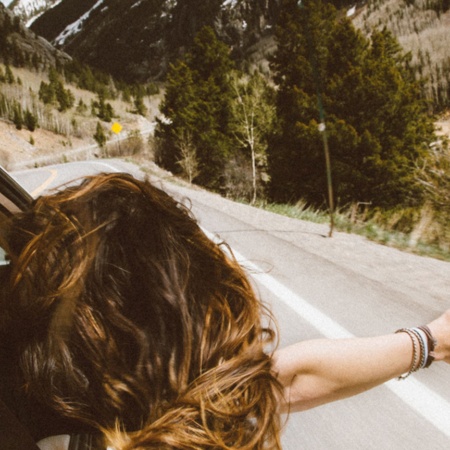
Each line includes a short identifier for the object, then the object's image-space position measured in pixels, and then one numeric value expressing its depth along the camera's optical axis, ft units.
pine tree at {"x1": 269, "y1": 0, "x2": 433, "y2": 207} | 76.23
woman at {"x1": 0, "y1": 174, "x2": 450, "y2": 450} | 3.06
